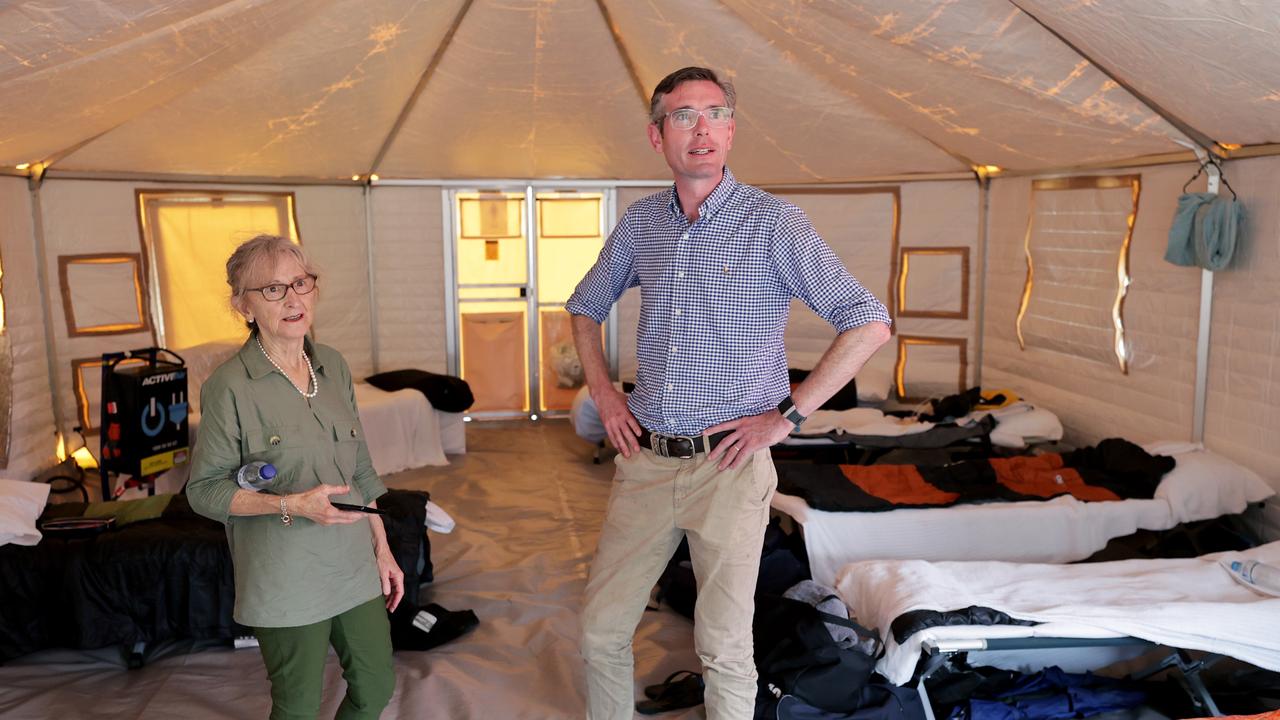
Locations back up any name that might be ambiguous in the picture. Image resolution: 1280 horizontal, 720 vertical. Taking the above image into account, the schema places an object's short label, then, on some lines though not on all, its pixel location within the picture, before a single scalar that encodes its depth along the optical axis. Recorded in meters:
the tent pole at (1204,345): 4.14
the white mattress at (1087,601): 2.80
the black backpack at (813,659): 2.80
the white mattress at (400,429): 5.94
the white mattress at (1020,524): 3.81
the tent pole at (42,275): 5.20
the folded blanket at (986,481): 4.00
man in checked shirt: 2.23
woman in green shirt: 2.03
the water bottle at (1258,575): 3.07
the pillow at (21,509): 3.32
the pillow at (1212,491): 3.88
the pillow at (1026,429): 5.12
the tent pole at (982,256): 6.24
